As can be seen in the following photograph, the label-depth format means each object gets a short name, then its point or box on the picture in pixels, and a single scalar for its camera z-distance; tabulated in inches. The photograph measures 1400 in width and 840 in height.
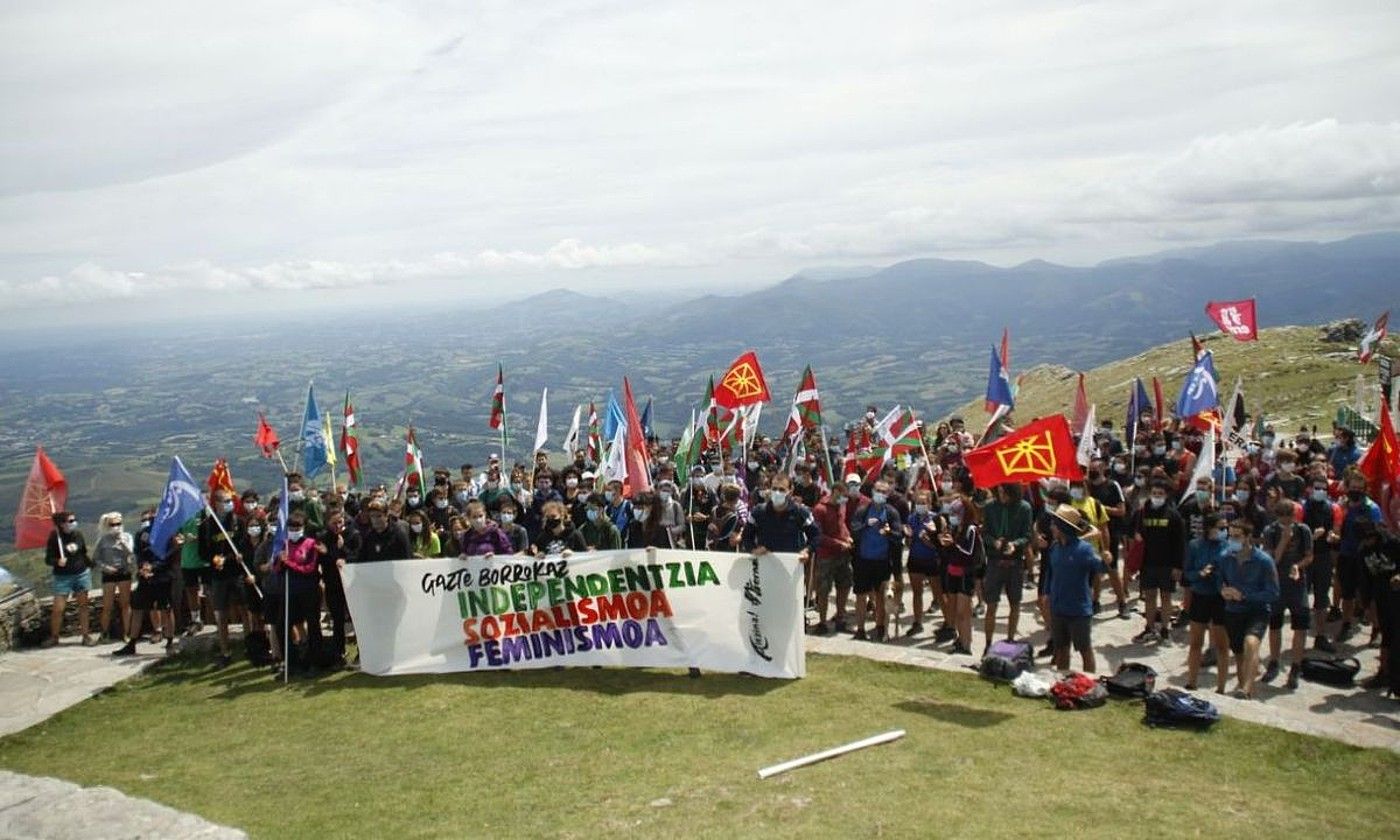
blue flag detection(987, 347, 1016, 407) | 756.0
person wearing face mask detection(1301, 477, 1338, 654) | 508.1
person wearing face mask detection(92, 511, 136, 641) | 587.5
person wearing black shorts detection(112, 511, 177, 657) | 579.2
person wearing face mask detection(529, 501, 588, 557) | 518.0
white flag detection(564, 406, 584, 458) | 1033.3
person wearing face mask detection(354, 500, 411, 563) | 536.7
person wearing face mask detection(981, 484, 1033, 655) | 485.1
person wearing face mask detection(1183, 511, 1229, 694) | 433.1
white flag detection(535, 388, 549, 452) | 926.4
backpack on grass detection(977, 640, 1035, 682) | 440.5
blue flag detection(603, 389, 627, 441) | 872.3
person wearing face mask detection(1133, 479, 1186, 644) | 520.1
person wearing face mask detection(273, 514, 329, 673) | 530.6
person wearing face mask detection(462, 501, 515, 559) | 526.3
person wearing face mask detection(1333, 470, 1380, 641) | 491.2
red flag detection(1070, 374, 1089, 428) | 931.3
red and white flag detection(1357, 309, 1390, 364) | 1456.7
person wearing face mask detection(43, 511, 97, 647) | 593.0
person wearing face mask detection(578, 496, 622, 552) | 537.0
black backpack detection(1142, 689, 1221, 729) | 372.5
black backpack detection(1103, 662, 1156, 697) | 409.4
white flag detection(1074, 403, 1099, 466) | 752.3
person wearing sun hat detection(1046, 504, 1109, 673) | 437.1
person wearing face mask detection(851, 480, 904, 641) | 526.6
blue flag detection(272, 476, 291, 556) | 529.0
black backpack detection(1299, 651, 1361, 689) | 442.6
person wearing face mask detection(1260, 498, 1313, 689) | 447.2
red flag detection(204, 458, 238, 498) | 632.4
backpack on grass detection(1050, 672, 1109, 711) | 402.3
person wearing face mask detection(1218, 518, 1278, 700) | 412.5
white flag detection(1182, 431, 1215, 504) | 568.7
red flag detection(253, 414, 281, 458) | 817.5
